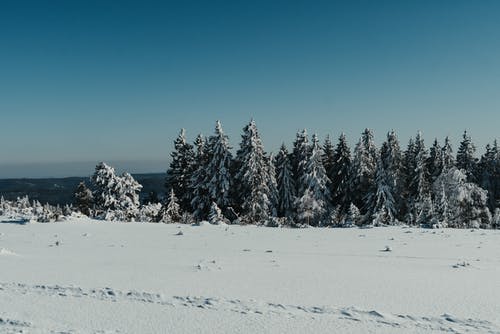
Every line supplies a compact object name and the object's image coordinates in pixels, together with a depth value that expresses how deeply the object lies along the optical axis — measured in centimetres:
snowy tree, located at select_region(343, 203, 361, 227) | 3577
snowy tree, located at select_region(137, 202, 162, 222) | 2769
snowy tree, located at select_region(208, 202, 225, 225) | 3048
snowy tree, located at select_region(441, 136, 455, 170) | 5725
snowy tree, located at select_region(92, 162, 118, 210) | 3197
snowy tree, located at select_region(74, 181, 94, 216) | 3784
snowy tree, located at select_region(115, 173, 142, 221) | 3191
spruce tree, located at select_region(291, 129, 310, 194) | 4894
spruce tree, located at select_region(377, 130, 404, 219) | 5272
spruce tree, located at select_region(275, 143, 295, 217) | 4972
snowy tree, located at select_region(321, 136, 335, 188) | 5616
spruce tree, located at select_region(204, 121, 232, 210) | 4153
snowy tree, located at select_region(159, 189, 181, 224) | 2982
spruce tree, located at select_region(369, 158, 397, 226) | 4622
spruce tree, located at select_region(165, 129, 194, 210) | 4562
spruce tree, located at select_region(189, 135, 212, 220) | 4179
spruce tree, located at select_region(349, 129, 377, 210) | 5156
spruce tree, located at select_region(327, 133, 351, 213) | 5378
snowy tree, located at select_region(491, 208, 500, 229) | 3569
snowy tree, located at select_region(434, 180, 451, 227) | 3736
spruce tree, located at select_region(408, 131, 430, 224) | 4972
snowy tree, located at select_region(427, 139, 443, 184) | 5825
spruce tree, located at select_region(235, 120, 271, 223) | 4247
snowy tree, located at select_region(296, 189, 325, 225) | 3914
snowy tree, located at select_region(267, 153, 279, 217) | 4631
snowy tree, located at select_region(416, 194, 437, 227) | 3785
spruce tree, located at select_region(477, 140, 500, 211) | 5762
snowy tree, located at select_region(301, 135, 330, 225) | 4597
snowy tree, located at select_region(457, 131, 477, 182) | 5978
